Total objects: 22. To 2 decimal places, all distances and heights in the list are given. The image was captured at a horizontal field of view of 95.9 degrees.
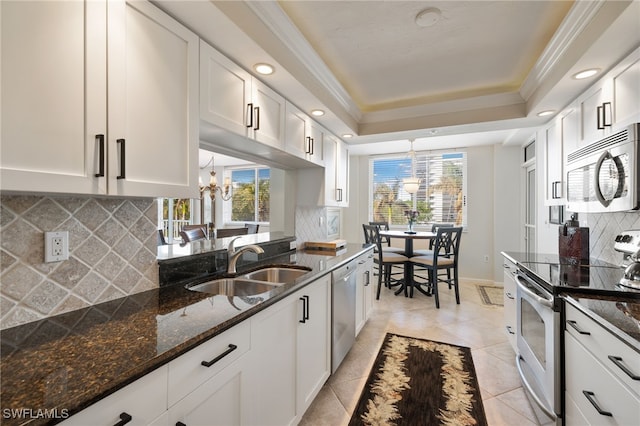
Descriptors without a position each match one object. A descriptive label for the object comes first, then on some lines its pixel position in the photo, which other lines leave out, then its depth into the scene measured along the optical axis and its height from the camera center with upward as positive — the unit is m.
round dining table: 4.25 -0.63
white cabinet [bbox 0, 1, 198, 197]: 0.83 +0.39
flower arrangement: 4.76 -0.05
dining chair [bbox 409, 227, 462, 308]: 3.90 -0.67
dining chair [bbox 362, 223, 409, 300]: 4.19 -0.66
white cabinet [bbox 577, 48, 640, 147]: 1.63 +0.71
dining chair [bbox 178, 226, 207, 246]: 3.40 -0.27
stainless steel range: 1.55 -0.55
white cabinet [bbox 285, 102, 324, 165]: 2.32 +0.68
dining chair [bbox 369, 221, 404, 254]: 4.69 -0.52
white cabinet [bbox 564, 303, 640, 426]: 1.02 -0.67
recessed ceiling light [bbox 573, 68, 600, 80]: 1.86 +0.93
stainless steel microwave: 1.52 +0.24
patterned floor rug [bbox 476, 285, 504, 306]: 4.08 -1.25
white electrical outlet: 1.07 -0.13
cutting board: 2.93 -0.34
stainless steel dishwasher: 2.13 -0.80
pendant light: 4.60 +0.46
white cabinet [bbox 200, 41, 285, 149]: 1.51 +0.67
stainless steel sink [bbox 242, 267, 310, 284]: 2.09 -0.46
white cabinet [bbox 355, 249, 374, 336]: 2.85 -0.84
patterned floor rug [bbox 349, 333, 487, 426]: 1.84 -1.29
